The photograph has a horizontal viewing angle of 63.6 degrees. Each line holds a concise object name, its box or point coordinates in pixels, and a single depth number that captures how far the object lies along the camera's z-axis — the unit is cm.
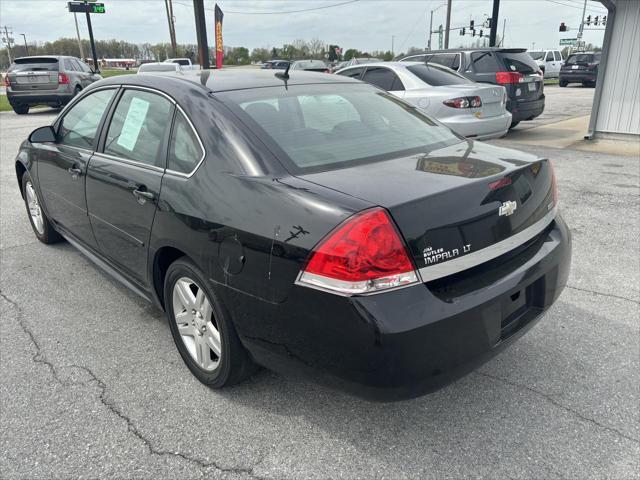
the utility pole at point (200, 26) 1592
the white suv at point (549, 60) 3306
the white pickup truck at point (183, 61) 2550
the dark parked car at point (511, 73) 1007
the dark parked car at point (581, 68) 2523
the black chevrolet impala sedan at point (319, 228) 188
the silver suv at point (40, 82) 1580
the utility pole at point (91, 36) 3234
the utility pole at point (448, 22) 3494
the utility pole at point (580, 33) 6064
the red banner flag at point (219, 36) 2031
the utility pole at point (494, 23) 2348
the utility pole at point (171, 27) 3746
